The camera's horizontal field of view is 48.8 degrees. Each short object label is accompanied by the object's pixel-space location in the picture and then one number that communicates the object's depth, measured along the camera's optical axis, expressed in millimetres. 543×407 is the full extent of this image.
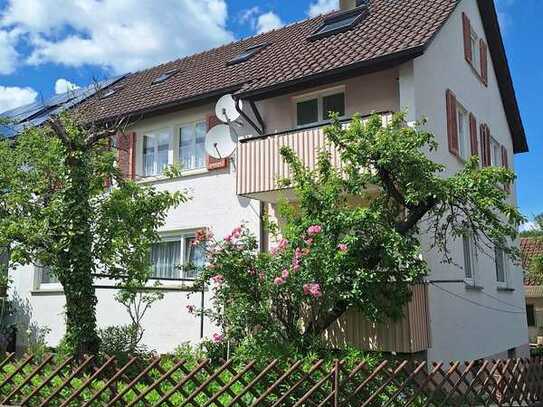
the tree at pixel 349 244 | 9188
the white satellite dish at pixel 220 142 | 13562
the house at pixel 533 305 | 28100
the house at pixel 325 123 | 11906
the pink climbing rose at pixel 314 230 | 9188
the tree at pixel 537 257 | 18875
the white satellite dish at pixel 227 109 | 13508
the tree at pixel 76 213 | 9461
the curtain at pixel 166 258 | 14625
